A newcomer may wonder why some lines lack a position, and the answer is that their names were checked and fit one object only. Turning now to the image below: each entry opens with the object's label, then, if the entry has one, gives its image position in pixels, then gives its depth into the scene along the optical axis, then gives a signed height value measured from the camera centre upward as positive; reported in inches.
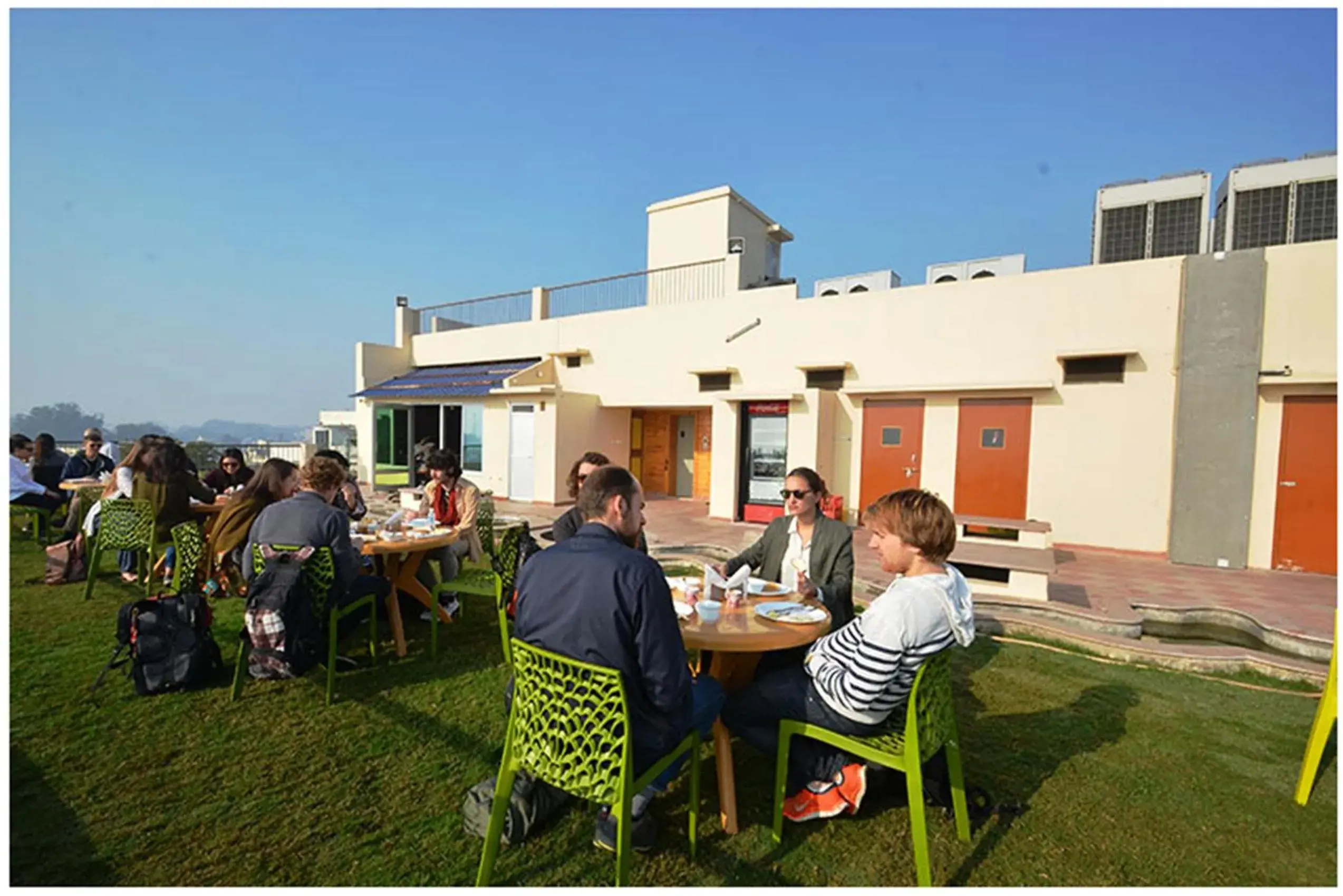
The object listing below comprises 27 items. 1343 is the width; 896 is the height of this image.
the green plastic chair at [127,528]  187.2 -39.0
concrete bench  197.9 -46.6
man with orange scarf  187.2 -30.1
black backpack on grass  122.5 -50.5
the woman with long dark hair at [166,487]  195.0 -26.3
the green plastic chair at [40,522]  278.4 -57.9
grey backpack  82.3 -57.3
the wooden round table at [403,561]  151.3 -43.2
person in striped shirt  76.7 -32.8
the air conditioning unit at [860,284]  388.8 +102.0
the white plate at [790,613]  98.7 -32.9
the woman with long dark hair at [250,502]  157.0 -24.9
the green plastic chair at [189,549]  151.4 -37.0
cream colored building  270.8 +25.5
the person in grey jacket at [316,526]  126.6 -25.0
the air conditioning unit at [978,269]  344.2 +101.9
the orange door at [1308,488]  259.6 -21.4
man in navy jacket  68.4 -24.3
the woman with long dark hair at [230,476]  258.4 -29.2
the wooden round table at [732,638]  87.4 -33.9
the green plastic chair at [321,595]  122.7 -40.0
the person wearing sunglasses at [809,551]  122.5 -27.8
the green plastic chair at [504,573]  148.1 -40.5
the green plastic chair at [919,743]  74.9 -44.5
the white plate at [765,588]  116.2 -33.3
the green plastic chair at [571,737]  66.9 -38.9
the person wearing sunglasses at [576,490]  130.3 -17.6
